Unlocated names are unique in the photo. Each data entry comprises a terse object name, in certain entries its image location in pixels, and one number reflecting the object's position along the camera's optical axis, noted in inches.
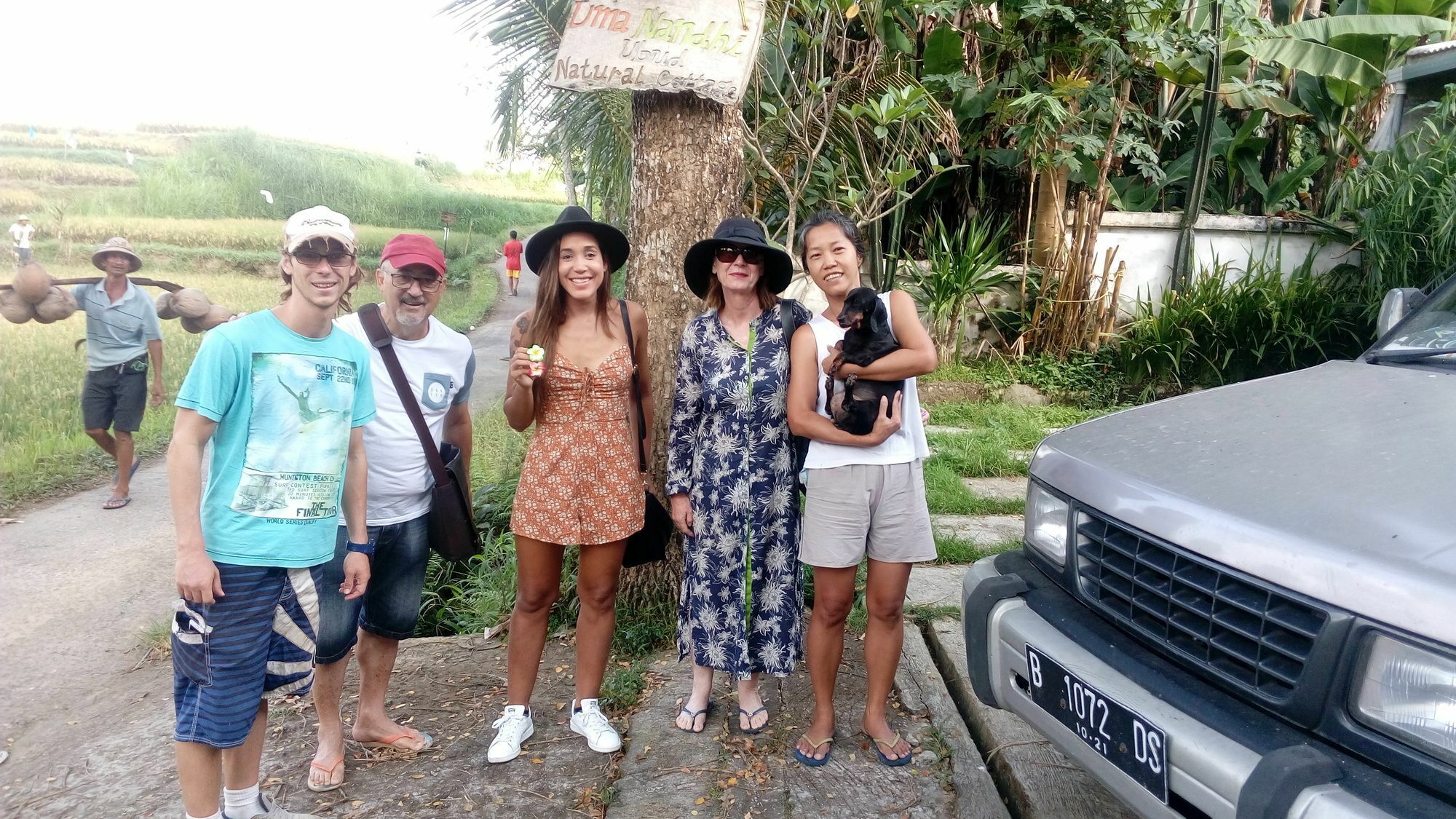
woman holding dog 111.6
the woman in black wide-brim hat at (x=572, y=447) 117.1
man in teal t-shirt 88.0
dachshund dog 107.7
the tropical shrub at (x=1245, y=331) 317.1
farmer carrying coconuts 176.6
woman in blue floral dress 118.3
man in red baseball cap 111.8
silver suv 59.1
